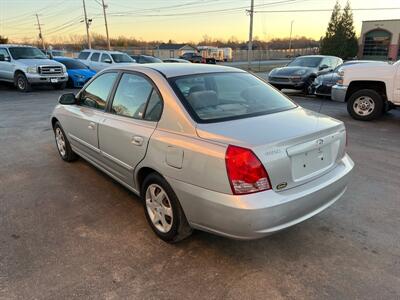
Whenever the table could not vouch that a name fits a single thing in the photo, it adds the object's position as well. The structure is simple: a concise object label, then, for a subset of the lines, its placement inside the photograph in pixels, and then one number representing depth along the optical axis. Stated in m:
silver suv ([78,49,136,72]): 17.28
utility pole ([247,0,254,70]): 30.38
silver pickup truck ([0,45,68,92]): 14.29
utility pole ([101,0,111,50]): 41.81
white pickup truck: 7.54
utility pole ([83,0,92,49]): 43.32
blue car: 15.99
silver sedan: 2.44
